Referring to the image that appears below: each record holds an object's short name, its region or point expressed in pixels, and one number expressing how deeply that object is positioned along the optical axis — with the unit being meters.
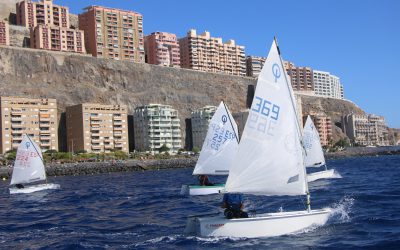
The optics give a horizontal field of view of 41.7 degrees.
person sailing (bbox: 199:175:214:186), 37.97
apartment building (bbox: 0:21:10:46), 152.38
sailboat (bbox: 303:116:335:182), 50.70
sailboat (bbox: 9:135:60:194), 49.06
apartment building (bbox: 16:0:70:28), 171.50
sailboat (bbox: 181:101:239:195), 35.31
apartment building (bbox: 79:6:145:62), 178.50
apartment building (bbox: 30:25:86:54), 157.62
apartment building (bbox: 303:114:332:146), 197.86
